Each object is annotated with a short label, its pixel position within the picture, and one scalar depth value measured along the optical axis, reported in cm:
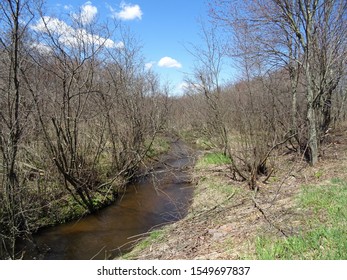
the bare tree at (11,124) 576
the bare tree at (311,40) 786
